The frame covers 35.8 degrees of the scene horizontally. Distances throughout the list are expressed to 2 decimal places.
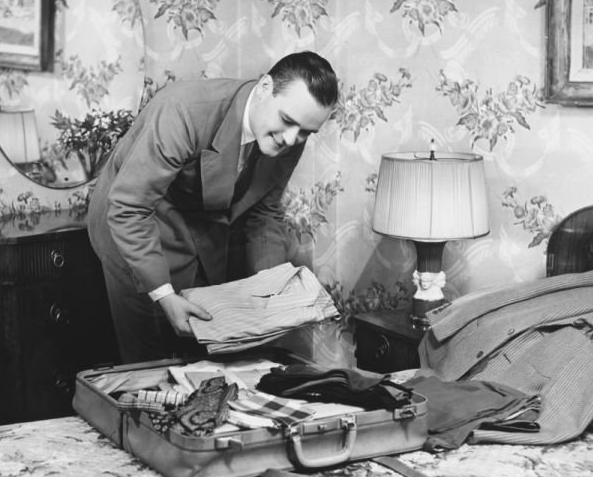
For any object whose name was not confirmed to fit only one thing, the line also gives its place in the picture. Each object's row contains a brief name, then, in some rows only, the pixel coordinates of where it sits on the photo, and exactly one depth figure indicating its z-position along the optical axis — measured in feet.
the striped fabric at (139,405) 5.92
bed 5.65
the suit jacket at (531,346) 6.61
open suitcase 5.45
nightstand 9.55
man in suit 8.29
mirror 10.64
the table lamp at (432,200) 9.23
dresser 9.82
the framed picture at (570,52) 9.38
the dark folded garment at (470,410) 6.30
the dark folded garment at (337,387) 6.18
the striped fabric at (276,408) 5.82
